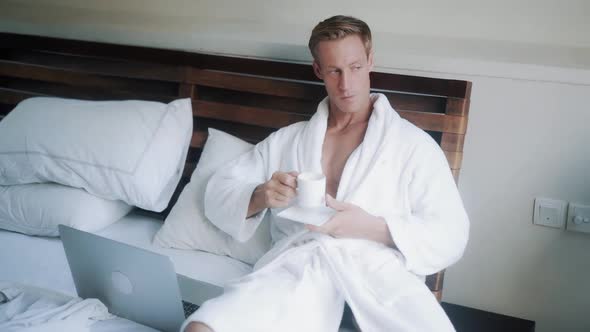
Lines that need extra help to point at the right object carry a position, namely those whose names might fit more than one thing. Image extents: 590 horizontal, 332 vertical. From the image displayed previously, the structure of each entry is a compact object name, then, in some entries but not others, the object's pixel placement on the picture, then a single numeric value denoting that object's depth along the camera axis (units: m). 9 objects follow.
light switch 1.70
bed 1.65
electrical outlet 1.67
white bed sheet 1.56
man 1.22
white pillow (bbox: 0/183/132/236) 1.78
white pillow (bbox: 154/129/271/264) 1.66
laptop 1.25
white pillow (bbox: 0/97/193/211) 1.81
